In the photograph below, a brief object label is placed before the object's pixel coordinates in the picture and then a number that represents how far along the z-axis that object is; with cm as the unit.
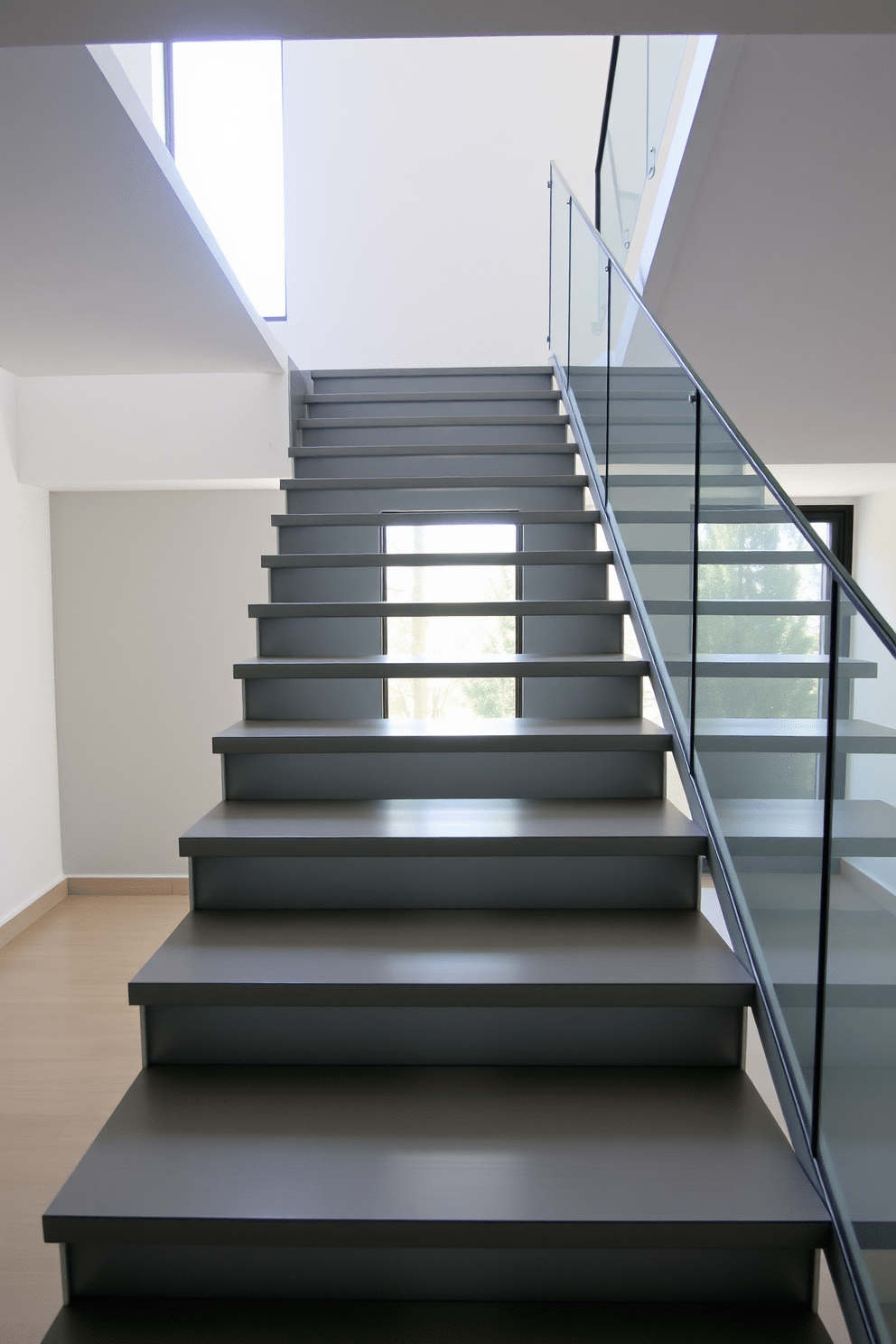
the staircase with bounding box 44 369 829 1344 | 146
